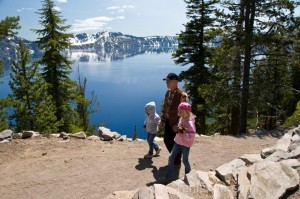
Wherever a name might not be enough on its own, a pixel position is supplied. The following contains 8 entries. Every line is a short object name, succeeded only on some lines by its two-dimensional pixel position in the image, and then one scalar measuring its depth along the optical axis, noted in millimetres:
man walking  7062
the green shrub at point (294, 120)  14330
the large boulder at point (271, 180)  5117
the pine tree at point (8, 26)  14715
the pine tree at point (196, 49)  21469
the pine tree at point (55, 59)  23406
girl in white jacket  8008
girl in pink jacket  6430
